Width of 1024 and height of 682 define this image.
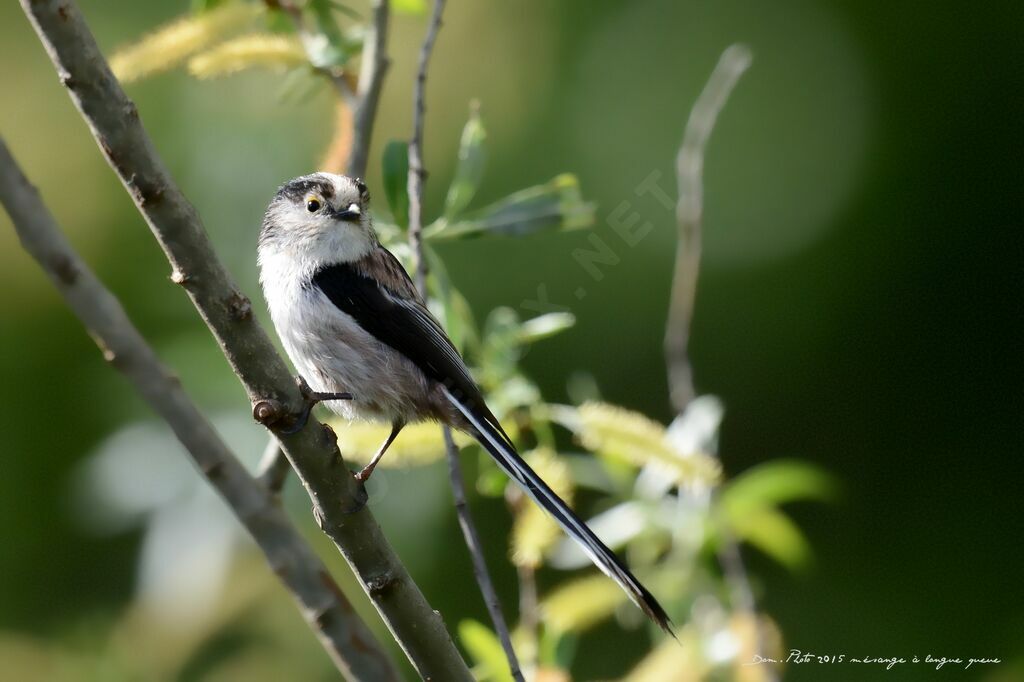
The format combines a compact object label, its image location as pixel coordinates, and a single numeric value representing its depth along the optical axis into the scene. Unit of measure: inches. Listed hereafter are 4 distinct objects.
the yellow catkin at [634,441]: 189.0
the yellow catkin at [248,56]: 196.4
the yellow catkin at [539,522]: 178.7
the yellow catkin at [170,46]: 197.6
